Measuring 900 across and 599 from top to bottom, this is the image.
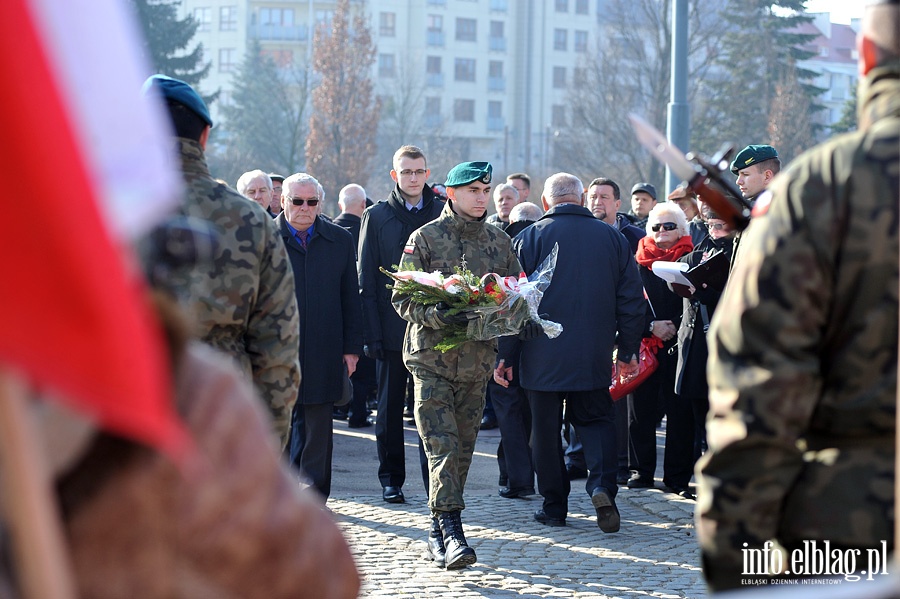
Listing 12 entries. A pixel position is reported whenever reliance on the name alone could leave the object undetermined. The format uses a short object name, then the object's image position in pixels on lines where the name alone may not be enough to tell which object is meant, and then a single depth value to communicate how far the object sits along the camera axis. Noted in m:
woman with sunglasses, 9.53
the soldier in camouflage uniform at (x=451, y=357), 7.18
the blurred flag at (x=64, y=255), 1.32
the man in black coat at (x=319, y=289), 8.31
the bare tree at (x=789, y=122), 47.34
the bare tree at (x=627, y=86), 50.41
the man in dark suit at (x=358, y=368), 12.88
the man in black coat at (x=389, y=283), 9.13
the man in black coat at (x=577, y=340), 8.32
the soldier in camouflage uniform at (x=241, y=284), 4.78
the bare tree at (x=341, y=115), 53.31
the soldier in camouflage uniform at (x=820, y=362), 2.65
